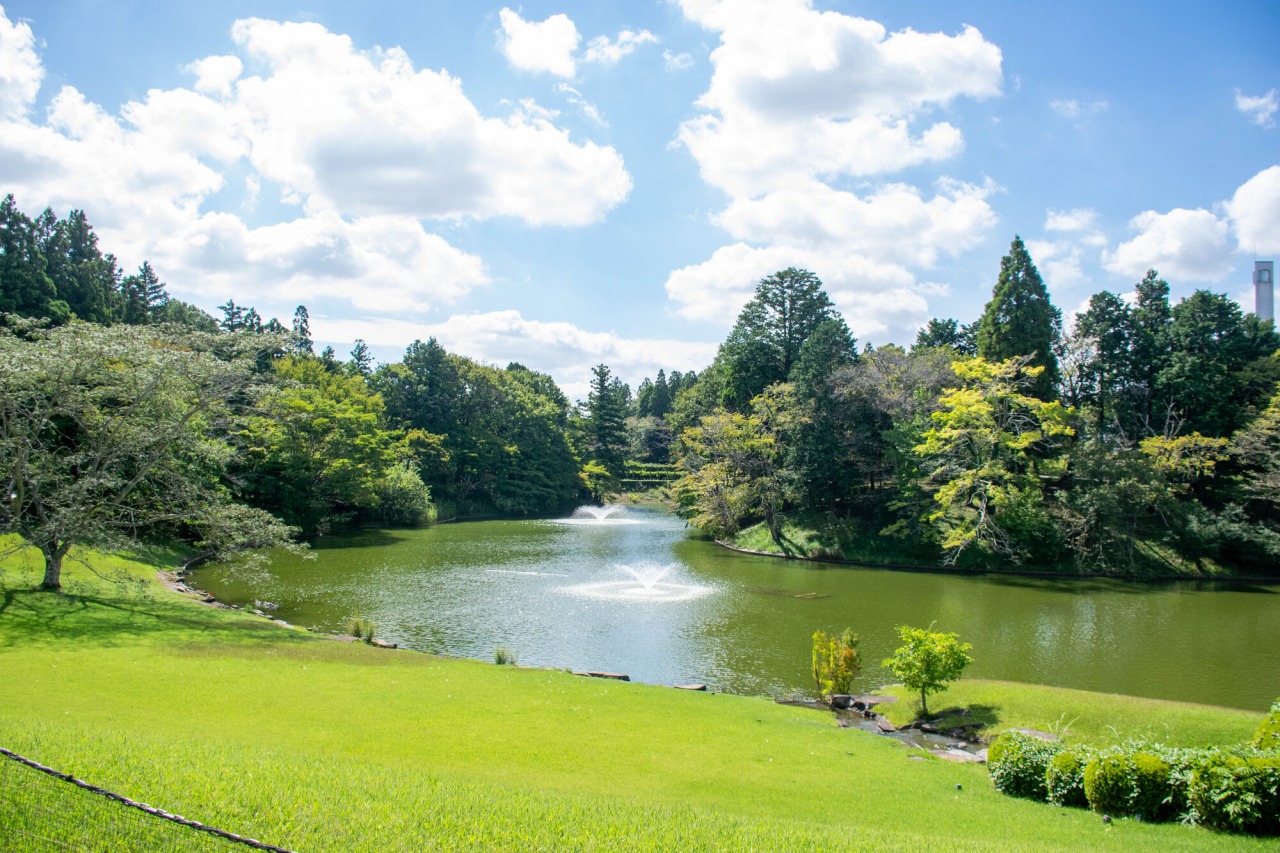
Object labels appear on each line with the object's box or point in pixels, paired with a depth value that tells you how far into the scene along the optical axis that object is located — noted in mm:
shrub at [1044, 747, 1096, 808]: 8805
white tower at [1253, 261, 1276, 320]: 51625
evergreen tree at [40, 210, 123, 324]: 53156
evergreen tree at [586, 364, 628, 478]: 82000
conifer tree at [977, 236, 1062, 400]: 39531
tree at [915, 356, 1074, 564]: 33500
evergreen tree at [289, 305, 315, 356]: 76812
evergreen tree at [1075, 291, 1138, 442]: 42312
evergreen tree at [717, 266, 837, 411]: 51156
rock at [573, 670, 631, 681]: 15890
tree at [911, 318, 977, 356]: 57547
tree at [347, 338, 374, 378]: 78062
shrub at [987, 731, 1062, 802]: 9320
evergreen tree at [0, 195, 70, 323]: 45094
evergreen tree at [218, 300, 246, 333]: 74000
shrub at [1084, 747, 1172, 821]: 8070
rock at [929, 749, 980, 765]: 11391
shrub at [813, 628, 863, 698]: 15438
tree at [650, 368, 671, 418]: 113125
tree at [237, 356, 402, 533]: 39531
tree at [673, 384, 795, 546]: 42062
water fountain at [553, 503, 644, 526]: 57844
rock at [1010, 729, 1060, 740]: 12195
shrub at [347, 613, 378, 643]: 17953
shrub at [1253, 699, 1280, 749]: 8656
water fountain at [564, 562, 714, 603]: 26497
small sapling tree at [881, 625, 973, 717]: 13773
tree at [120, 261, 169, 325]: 62031
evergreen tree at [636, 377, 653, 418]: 114169
